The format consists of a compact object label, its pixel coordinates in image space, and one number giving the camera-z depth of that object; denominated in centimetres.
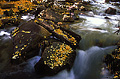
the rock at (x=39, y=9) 1207
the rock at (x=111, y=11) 1346
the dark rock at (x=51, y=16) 1004
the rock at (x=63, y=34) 692
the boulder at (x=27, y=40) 603
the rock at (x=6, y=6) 1432
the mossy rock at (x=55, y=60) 527
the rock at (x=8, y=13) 1178
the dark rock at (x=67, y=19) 1039
